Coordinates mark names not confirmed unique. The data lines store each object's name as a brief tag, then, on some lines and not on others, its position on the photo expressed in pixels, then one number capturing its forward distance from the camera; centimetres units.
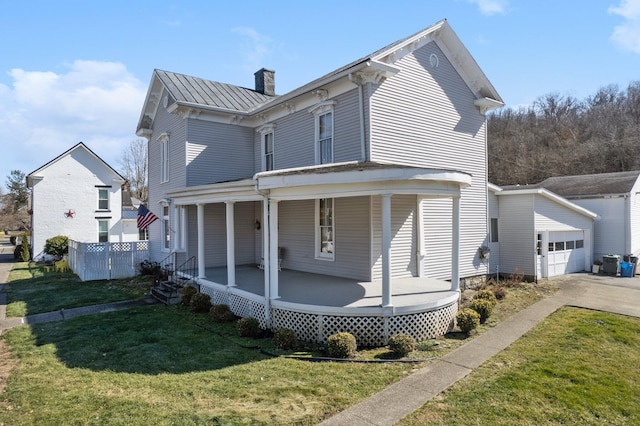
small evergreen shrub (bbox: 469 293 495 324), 982
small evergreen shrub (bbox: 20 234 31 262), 2666
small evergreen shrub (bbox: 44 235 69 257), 2528
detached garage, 1581
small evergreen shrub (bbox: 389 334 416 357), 766
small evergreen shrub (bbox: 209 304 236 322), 1019
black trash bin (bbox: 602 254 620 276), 1756
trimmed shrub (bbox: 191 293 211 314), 1119
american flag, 1585
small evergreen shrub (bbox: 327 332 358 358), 758
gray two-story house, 866
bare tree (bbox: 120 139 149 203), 4869
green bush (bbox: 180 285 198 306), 1198
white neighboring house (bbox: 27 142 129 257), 2586
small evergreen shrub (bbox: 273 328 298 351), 808
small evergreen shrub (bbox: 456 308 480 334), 894
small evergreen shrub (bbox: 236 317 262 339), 891
